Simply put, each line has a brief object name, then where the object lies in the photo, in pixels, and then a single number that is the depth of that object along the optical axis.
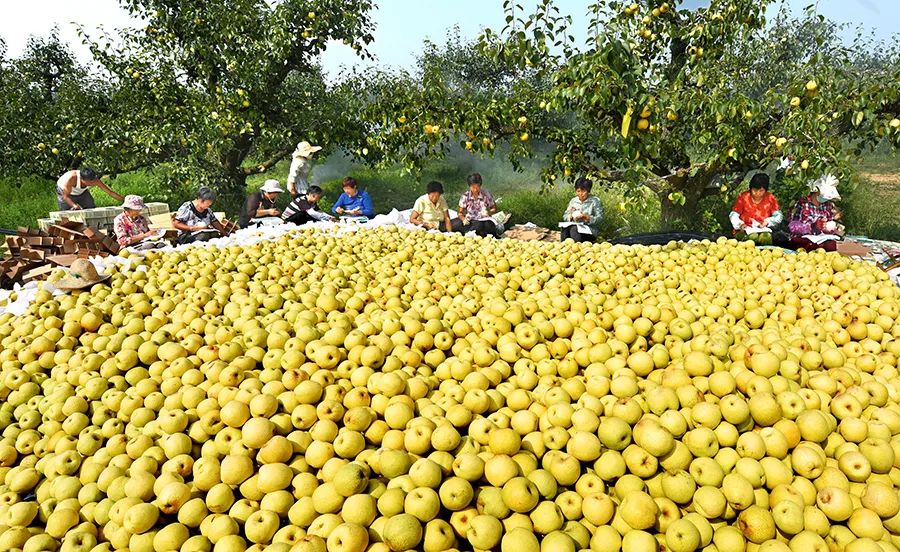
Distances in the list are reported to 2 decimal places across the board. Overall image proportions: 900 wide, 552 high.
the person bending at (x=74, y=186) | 10.41
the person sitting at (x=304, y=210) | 10.22
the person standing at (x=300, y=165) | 12.32
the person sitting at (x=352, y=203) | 11.13
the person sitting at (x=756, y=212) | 8.88
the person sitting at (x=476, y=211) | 10.83
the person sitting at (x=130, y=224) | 8.36
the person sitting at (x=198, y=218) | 8.99
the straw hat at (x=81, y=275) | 4.67
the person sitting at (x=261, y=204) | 10.16
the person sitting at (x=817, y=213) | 9.23
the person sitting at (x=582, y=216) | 9.62
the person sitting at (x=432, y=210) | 10.36
